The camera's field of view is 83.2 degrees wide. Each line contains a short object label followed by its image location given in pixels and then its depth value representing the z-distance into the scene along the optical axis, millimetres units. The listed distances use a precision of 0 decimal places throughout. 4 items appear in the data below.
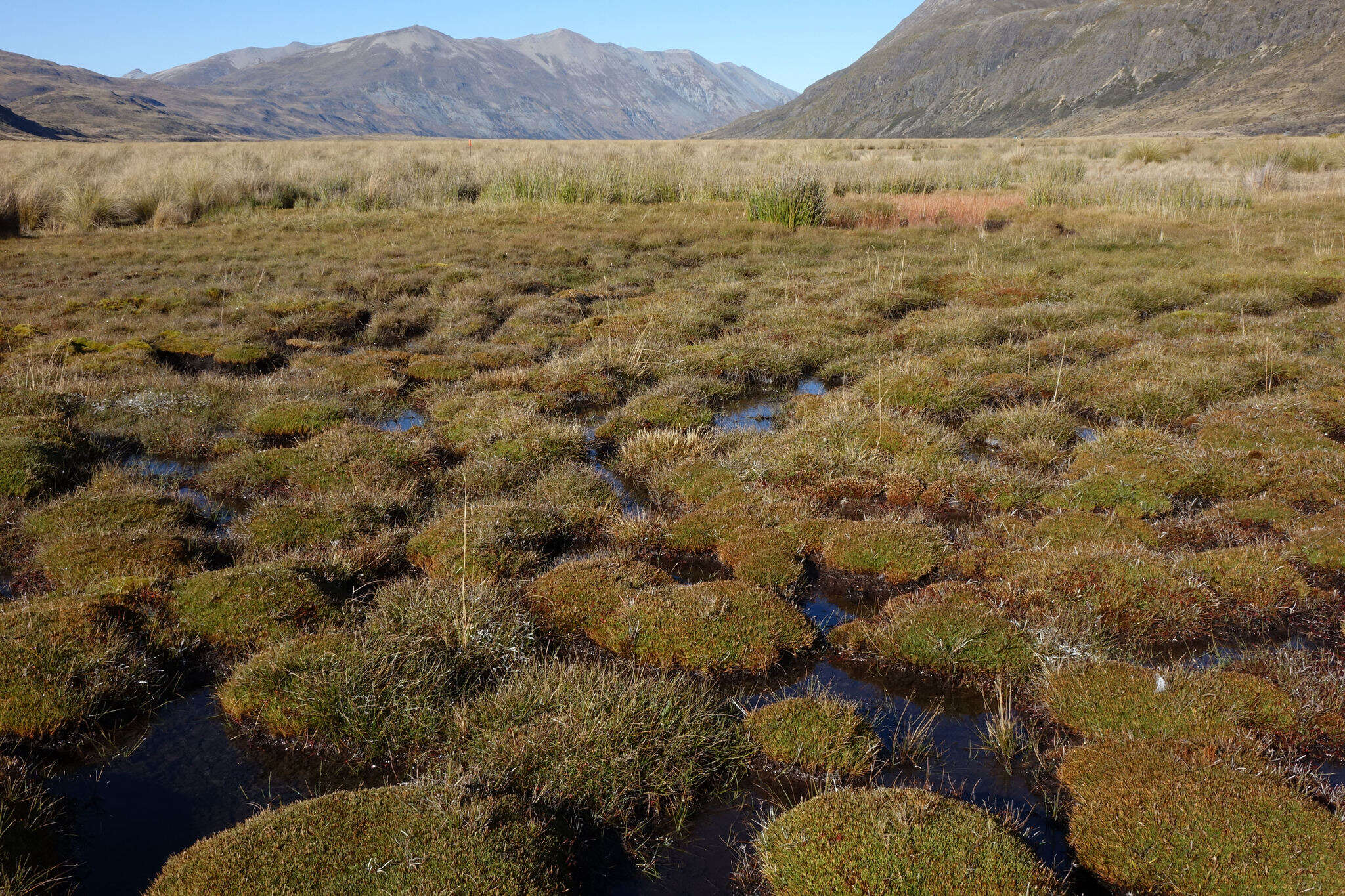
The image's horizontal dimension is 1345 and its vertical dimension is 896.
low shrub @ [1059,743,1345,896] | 3150
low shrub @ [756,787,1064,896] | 3178
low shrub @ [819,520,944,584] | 6098
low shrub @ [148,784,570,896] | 3166
